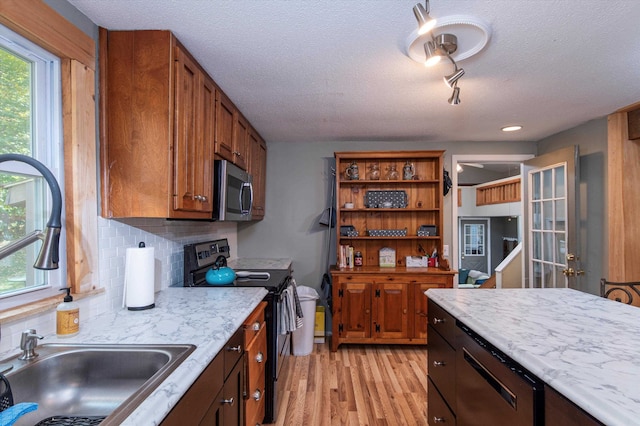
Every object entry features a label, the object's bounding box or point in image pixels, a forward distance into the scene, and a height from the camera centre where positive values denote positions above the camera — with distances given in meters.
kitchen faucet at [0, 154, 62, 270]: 0.90 -0.04
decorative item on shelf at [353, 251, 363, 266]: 3.59 -0.43
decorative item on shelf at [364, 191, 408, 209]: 3.66 +0.26
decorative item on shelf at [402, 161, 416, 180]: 3.58 +0.55
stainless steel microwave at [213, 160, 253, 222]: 2.09 +0.21
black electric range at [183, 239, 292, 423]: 2.10 -0.45
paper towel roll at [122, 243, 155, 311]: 1.52 -0.27
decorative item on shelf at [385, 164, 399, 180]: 3.63 +0.54
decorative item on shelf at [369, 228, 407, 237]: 3.59 -0.14
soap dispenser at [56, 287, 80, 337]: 1.19 -0.37
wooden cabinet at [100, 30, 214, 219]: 1.51 +0.47
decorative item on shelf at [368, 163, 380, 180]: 3.62 +0.54
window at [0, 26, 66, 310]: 1.17 +0.29
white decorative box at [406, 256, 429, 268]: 3.60 -0.47
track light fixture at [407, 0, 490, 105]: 1.45 +0.89
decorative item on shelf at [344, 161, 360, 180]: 3.60 +0.55
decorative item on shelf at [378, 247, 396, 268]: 3.64 -0.43
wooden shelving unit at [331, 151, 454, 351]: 3.27 -0.31
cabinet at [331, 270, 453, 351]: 3.26 -0.87
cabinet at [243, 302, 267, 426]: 1.62 -0.79
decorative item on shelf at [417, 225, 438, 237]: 3.59 -0.11
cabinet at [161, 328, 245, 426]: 0.91 -0.60
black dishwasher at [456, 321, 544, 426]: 0.97 -0.59
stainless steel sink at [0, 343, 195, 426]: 1.02 -0.50
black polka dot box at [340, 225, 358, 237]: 3.57 -0.11
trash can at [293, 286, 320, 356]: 3.18 -1.09
